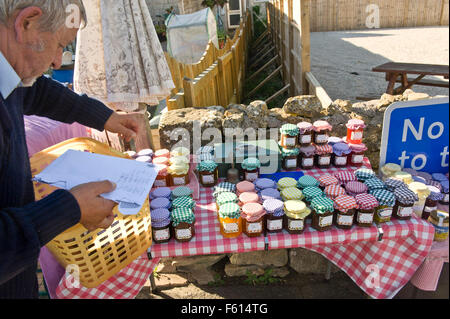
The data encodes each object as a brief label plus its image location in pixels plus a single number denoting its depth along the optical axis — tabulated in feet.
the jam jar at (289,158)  7.91
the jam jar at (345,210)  5.87
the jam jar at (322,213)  5.81
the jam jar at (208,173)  7.45
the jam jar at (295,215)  5.86
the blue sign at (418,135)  6.92
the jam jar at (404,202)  6.00
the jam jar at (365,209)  5.88
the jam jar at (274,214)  5.88
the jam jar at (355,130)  8.14
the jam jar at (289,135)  7.83
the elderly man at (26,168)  3.37
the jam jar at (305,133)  8.01
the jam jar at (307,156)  7.94
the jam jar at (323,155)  7.97
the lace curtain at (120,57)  8.21
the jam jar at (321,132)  8.11
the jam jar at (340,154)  7.94
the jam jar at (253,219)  5.77
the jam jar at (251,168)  7.29
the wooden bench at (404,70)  14.48
